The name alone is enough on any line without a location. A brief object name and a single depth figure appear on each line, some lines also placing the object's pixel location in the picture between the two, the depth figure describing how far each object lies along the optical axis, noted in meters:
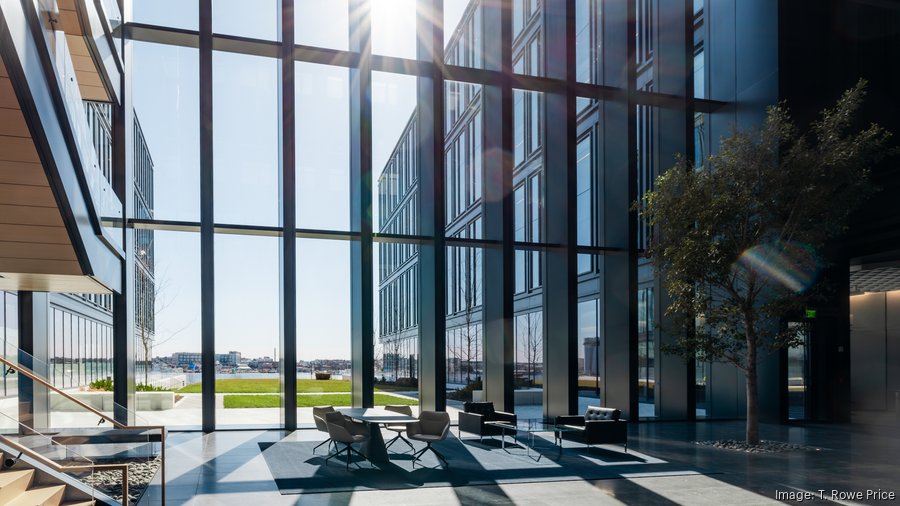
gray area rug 8.24
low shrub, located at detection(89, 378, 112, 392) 12.17
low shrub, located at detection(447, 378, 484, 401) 15.48
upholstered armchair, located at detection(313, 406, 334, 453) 10.55
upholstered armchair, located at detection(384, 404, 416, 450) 11.50
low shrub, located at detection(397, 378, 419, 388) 14.55
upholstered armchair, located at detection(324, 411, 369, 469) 9.38
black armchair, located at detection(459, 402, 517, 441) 11.45
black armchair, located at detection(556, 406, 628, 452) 10.30
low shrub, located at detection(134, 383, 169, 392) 12.50
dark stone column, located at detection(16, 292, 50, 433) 10.43
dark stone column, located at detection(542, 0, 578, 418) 14.07
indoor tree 10.85
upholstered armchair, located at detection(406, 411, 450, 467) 9.78
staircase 5.74
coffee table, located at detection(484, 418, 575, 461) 10.49
